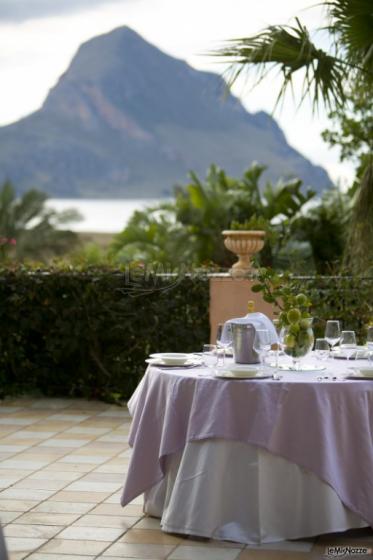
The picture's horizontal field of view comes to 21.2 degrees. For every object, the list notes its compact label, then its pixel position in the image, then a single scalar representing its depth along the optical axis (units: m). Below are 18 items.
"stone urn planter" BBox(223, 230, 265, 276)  7.87
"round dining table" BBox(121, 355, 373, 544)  4.39
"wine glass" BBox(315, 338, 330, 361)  5.00
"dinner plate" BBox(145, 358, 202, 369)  4.93
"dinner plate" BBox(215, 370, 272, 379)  4.54
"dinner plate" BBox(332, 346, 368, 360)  5.19
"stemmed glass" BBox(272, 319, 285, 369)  4.77
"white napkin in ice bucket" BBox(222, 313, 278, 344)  4.97
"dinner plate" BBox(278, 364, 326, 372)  4.79
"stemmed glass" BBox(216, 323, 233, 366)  4.80
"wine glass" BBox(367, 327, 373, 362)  4.98
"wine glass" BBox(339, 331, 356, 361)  5.10
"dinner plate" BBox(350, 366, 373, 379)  4.56
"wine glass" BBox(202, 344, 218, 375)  4.91
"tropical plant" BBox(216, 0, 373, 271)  7.74
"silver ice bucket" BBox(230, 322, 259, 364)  4.91
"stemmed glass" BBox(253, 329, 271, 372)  4.66
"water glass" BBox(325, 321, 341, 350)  5.03
